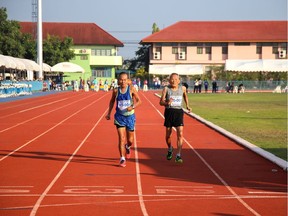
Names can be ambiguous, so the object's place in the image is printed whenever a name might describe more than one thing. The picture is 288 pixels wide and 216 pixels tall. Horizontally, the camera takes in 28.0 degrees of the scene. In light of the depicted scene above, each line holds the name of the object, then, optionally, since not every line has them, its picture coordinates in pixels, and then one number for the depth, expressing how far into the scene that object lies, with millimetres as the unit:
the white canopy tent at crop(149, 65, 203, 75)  67938
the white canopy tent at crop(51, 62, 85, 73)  61594
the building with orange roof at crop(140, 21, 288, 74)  75188
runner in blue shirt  10398
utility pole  56312
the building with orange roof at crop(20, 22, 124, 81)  81312
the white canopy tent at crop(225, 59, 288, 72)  59344
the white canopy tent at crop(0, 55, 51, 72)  37362
